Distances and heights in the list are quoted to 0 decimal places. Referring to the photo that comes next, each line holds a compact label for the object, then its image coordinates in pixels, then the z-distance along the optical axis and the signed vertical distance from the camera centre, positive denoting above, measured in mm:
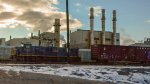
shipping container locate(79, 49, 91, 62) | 59250 -504
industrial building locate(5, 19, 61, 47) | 87188 +3790
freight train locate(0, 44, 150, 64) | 53375 -305
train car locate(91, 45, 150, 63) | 53244 -302
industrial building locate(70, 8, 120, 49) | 86000 +4274
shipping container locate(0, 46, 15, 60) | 58844 +169
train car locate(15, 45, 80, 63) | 57531 -227
